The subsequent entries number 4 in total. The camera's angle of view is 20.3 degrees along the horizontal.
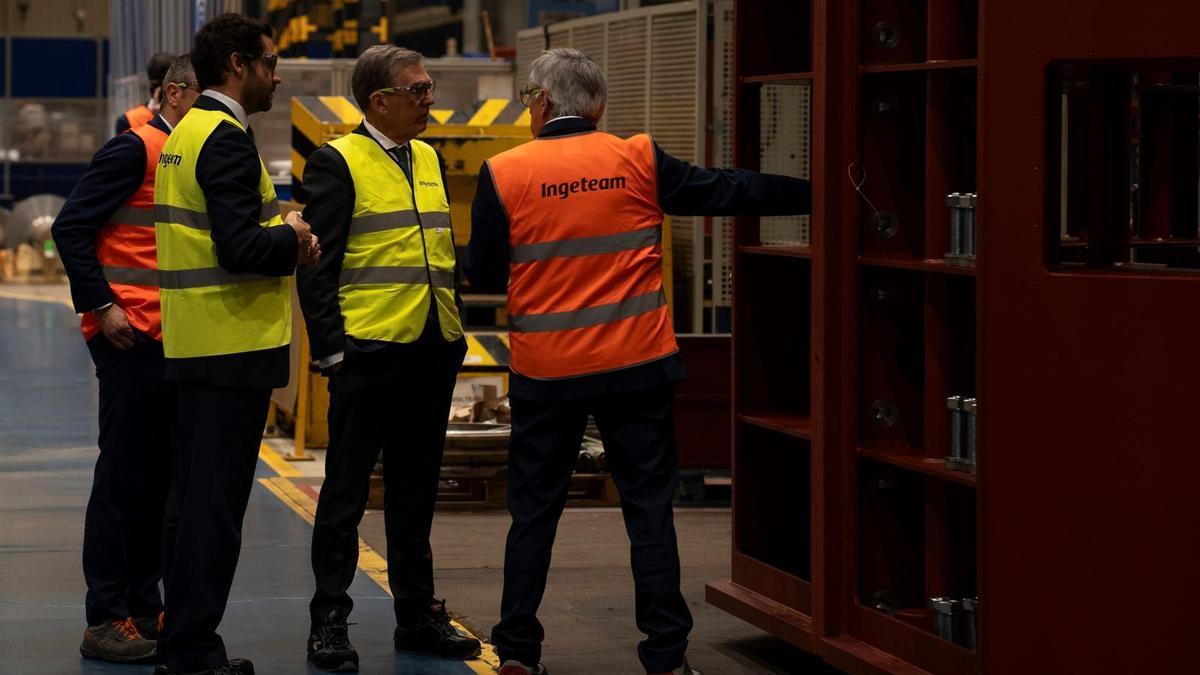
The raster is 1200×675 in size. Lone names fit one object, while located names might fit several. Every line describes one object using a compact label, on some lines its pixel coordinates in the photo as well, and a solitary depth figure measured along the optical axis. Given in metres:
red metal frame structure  7.95
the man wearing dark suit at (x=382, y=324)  10.14
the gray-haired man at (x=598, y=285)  9.46
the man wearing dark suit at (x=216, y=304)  9.23
